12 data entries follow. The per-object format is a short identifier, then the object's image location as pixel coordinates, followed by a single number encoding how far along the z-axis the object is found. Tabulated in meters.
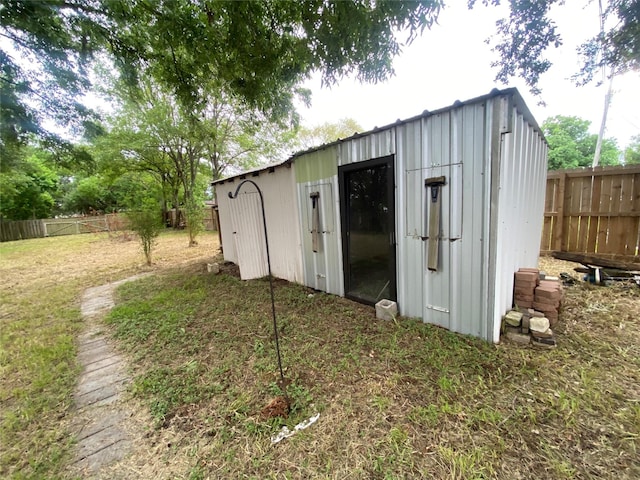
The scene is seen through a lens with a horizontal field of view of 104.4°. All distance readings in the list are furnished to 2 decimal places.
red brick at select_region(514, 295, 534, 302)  2.48
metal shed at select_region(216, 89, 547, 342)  2.17
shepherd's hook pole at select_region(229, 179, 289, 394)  1.86
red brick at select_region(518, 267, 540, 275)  2.64
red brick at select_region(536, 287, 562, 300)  2.36
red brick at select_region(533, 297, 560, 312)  2.37
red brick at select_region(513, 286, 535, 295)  2.47
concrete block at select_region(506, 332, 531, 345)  2.28
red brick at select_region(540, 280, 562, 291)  2.50
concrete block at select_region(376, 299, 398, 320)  2.89
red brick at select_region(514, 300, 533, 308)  2.49
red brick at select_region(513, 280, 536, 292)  2.47
